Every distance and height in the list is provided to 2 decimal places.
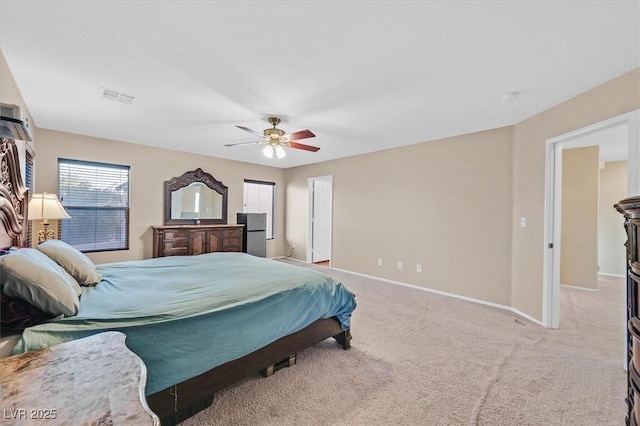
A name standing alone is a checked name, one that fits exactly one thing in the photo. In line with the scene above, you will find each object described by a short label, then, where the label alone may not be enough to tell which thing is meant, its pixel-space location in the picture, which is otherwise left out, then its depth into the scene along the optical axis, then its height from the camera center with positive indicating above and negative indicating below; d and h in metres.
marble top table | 0.63 -0.50
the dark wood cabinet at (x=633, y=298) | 0.97 -0.31
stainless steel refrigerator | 5.73 -0.45
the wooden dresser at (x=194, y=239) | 4.61 -0.52
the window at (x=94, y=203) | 4.06 +0.09
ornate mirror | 5.02 +0.22
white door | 6.51 -0.20
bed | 1.45 -0.63
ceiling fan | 3.13 +0.88
